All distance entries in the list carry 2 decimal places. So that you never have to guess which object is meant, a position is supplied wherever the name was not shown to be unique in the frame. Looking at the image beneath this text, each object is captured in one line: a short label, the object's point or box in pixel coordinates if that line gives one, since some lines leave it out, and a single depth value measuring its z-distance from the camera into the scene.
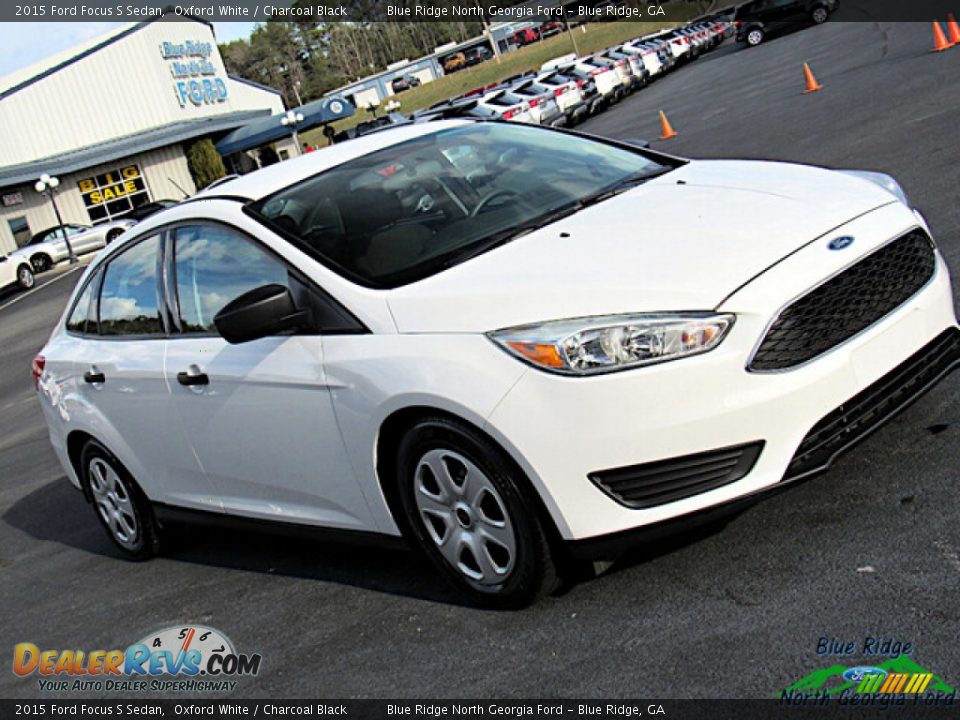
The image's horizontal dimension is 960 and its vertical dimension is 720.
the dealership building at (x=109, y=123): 50.34
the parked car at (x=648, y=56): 41.85
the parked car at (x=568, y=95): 32.78
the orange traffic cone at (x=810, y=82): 20.94
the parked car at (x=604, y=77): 36.41
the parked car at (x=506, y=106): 30.84
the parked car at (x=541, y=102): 31.53
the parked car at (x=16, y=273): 34.28
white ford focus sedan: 3.75
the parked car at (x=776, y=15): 44.53
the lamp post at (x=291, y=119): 52.09
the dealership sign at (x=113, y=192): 52.56
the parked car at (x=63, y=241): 40.97
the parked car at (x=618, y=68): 38.12
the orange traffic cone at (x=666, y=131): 22.52
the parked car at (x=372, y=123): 41.66
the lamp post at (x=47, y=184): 44.15
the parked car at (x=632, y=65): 39.78
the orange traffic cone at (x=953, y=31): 21.30
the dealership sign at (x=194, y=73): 57.44
